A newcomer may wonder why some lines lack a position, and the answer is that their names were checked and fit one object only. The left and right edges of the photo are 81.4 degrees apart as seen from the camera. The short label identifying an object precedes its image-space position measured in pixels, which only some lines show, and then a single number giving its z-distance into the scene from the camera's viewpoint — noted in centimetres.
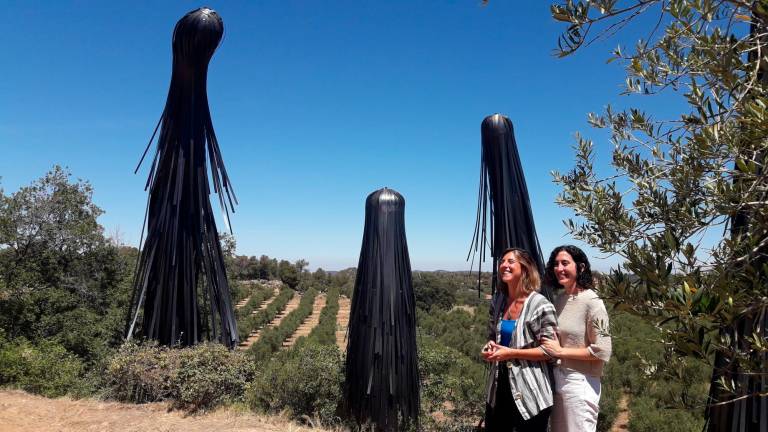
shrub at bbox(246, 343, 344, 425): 500
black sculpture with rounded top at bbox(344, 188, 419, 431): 416
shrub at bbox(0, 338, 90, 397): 606
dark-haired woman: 186
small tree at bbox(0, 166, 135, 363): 891
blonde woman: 187
